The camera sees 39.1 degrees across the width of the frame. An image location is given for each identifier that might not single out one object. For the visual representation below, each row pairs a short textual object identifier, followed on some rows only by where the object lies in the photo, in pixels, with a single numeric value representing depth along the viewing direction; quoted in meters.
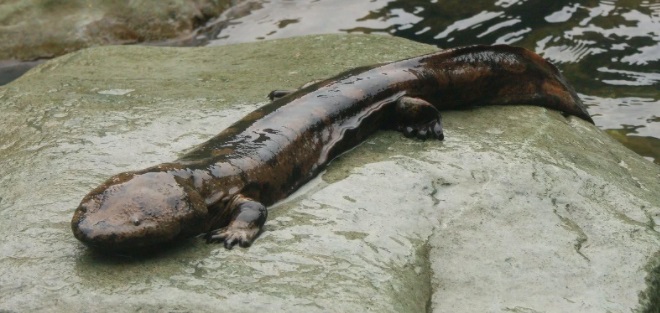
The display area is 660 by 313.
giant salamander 4.29
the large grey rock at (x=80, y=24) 9.91
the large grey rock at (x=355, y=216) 4.17
